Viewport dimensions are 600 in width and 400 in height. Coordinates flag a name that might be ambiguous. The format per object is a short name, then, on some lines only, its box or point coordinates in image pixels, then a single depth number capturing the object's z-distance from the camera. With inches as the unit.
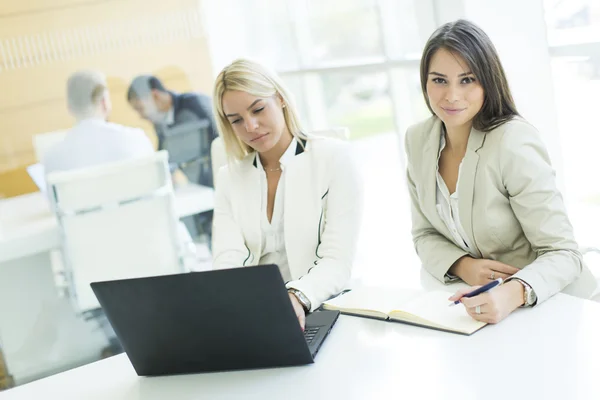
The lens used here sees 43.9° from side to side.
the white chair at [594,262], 72.4
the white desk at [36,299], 145.3
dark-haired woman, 67.8
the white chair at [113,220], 139.2
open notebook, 58.3
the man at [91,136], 151.6
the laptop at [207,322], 54.6
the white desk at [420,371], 48.2
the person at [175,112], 158.7
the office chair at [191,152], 159.9
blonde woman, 84.1
